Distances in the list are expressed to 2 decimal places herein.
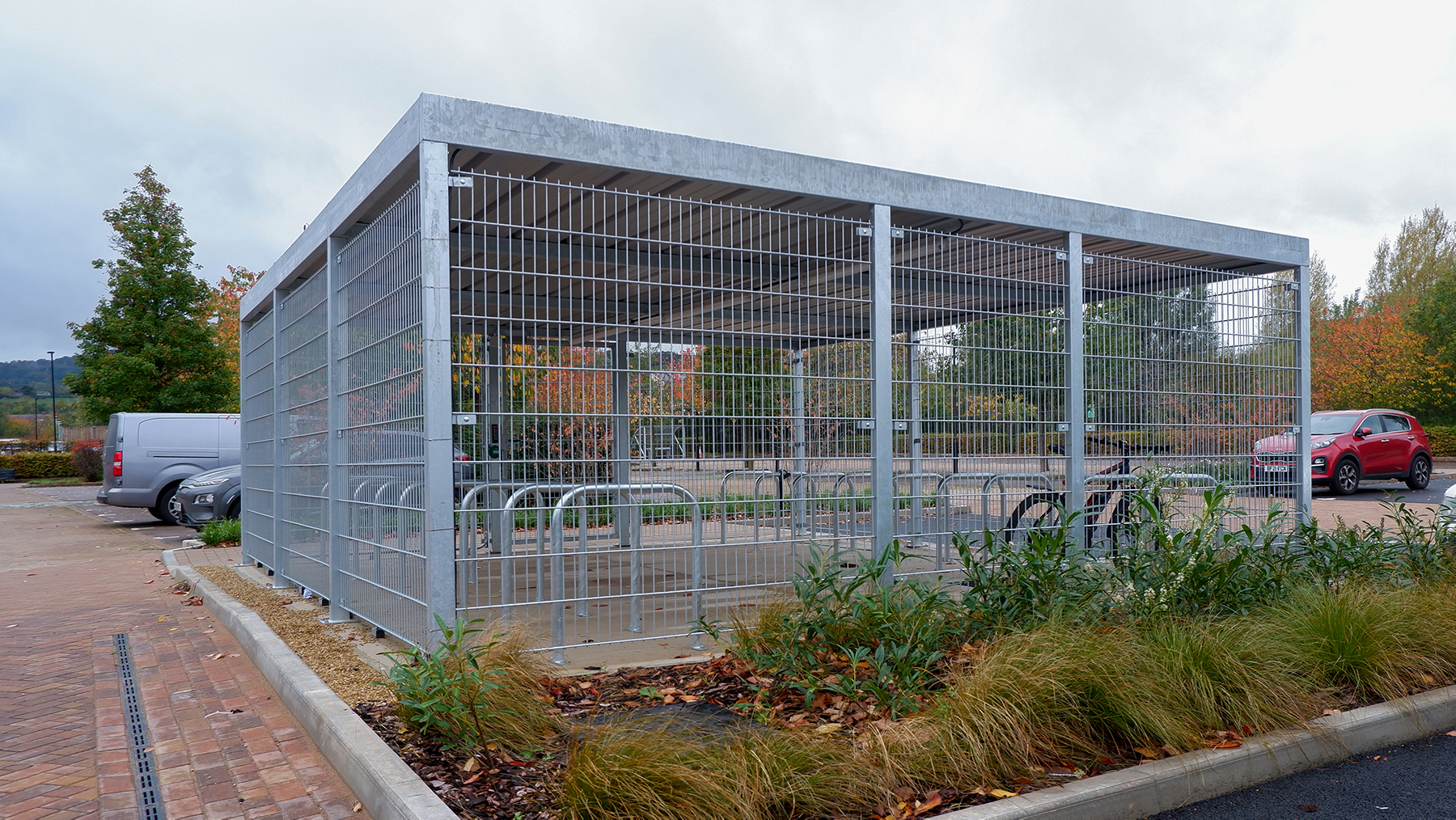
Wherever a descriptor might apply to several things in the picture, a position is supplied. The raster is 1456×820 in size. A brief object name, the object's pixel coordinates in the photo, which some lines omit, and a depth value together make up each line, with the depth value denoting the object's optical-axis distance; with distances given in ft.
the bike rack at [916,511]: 20.68
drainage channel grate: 12.14
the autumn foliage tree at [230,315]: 82.74
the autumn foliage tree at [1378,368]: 103.65
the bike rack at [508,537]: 16.33
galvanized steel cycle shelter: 16.92
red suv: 55.67
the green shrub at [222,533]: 40.29
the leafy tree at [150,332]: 75.92
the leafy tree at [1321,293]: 142.31
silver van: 51.57
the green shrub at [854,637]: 14.14
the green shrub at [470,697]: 12.25
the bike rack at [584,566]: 16.96
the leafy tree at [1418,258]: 139.33
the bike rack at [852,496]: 19.25
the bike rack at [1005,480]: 22.67
